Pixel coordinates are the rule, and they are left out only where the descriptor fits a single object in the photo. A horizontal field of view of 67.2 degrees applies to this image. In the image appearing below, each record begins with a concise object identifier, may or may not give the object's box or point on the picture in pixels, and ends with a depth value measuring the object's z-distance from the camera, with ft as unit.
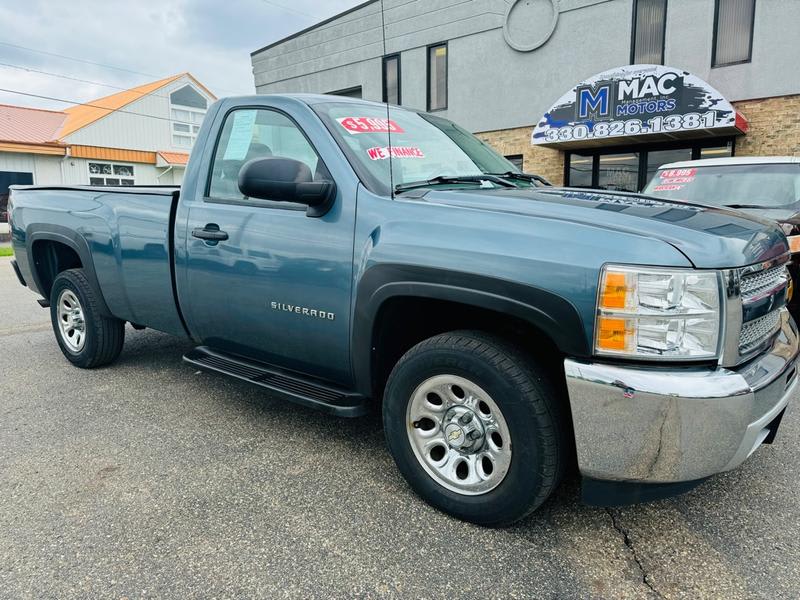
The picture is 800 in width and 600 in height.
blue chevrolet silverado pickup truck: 6.68
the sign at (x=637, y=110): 33.99
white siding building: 85.51
